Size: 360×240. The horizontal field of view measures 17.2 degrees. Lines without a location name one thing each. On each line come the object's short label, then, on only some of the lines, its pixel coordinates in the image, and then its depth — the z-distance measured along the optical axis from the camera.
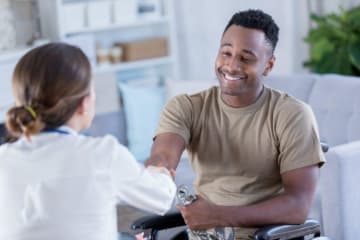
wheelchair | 3.03
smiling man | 3.10
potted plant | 5.35
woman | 2.65
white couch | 3.69
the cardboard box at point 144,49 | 5.85
